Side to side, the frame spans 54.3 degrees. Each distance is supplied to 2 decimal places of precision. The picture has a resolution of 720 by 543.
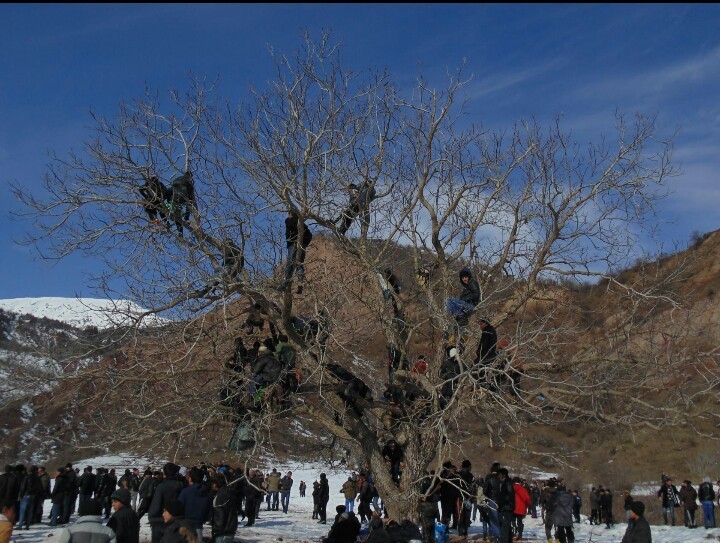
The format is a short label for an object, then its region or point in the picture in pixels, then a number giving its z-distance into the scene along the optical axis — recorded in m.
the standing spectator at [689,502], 19.66
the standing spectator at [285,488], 23.16
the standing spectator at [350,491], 19.72
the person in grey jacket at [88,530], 6.05
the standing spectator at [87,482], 16.02
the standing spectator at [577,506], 22.23
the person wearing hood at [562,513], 14.20
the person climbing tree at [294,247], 10.41
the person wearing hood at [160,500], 8.78
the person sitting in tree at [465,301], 10.35
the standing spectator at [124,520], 6.95
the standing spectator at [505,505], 12.64
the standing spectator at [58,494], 15.46
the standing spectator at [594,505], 21.62
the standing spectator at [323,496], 20.41
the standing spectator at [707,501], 19.44
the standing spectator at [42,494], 15.98
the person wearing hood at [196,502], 8.89
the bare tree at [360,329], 10.13
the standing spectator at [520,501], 14.42
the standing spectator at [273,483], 22.82
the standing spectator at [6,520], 6.13
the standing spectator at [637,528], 9.16
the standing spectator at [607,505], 20.96
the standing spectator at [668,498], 20.69
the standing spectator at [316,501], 21.03
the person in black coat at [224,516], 11.03
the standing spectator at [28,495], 15.09
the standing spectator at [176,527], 6.43
